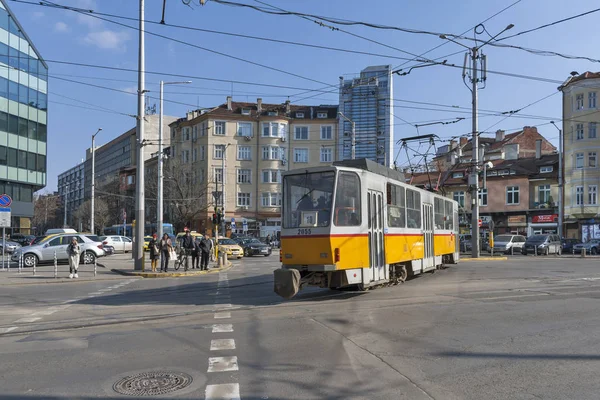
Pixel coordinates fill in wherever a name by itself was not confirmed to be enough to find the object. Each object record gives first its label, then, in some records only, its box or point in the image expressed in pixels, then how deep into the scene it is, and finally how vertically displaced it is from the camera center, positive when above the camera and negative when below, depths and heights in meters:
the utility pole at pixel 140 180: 21.94 +1.74
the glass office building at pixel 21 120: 44.81 +9.40
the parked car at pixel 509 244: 39.66 -1.99
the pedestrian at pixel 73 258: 19.94 -1.56
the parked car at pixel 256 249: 38.09 -2.30
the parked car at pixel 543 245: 38.41 -2.01
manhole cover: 5.58 -1.91
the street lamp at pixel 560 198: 45.18 +1.97
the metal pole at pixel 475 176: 28.28 +2.49
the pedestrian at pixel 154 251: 22.39 -1.46
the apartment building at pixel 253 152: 60.50 +8.23
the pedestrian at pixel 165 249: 22.53 -1.39
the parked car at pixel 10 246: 39.09 -2.15
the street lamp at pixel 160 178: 32.78 +2.82
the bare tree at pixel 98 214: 78.69 +0.77
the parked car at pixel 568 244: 42.75 -2.15
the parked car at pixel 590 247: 39.86 -2.24
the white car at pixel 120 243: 40.97 -1.99
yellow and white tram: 11.48 -0.21
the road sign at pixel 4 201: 22.39 +0.79
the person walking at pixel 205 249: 23.08 -1.39
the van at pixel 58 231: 39.90 -1.04
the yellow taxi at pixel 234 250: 34.22 -2.15
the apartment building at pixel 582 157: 47.50 +5.91
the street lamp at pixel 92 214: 43.62 +0.40
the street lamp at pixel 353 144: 29.84 +4.45
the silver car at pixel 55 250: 25.69 -1.66
